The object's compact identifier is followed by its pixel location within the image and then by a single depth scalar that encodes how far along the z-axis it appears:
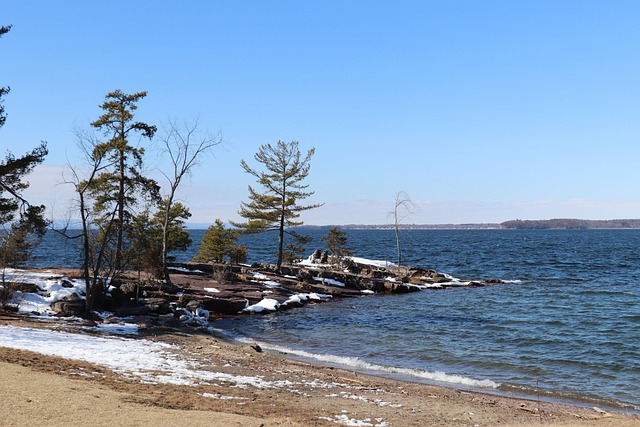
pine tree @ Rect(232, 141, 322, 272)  44.97
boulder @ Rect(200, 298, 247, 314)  28.65
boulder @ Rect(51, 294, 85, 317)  22.62
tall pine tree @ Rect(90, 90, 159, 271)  30.80
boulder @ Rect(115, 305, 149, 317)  24.50
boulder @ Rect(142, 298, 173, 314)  25.64
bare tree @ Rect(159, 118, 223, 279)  33.88
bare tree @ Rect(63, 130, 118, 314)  23.17
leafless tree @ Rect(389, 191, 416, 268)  50.72
